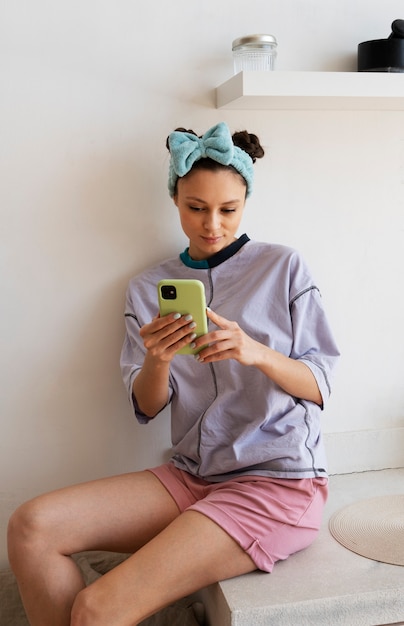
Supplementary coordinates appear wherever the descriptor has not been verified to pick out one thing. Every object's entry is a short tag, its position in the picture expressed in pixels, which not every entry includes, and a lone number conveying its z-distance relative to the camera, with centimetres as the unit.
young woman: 132
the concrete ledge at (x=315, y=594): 129
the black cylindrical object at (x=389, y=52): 159
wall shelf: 149
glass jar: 154
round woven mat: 145
